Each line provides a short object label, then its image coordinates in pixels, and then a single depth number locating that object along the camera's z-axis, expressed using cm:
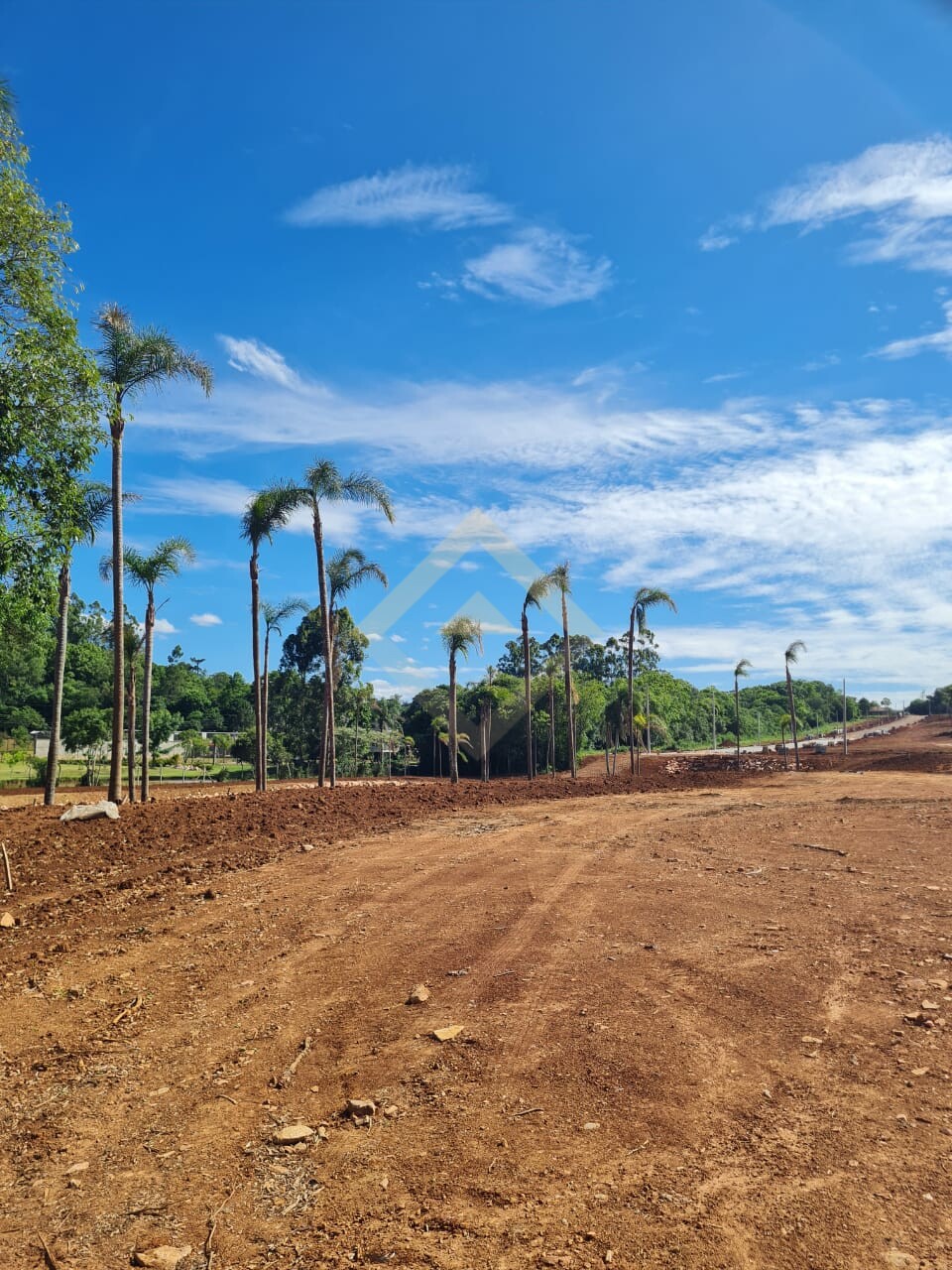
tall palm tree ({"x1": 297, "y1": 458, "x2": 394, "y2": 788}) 2050
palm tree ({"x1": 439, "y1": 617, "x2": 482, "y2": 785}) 2688
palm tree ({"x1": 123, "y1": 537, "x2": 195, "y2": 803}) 1975
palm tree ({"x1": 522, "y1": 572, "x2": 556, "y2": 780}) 2772
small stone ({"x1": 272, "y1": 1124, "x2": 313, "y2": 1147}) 389
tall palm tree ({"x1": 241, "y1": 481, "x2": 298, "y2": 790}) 1995
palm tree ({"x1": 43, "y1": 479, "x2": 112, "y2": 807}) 1702
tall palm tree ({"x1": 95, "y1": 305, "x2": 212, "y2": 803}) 1509
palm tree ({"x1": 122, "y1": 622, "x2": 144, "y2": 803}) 2000
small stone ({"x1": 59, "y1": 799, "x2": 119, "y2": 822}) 1248
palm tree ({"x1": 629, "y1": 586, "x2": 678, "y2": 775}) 3067
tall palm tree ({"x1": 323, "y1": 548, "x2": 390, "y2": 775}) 2300
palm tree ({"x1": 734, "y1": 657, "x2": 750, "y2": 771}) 4547
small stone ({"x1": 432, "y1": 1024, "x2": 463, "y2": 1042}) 487
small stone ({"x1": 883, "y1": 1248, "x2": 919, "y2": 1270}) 292
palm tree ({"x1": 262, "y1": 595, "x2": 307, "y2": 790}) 2272
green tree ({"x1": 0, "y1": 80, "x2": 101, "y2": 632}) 914
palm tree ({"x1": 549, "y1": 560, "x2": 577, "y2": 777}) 2855
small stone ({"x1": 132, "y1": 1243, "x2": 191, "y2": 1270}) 310
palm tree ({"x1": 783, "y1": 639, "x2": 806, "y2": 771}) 4134
